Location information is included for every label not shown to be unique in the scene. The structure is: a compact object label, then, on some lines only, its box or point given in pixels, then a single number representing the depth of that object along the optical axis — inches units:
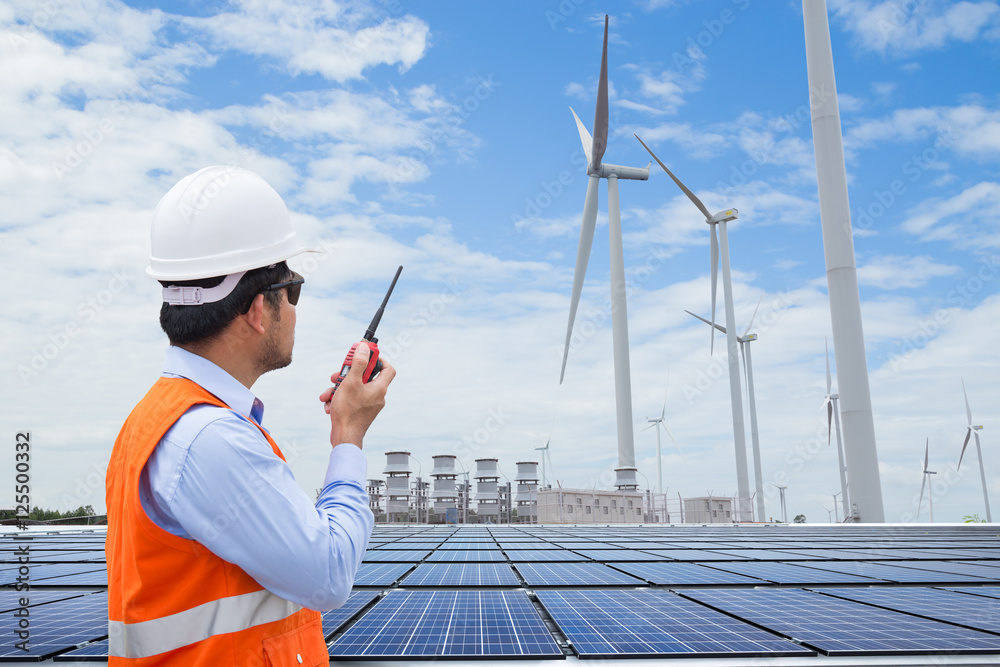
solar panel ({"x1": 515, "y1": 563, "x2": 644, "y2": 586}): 239.3
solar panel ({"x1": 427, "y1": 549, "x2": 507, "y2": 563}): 314.2
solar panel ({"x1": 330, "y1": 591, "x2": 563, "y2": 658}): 143.5
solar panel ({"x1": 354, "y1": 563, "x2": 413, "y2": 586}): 238.2
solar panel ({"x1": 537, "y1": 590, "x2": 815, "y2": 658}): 145.7
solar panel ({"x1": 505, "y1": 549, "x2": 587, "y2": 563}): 320.8
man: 79.3
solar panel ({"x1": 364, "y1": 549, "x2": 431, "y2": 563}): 313.5
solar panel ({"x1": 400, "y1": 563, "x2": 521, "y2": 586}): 235.6
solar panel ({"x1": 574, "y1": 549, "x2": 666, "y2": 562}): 332.2
